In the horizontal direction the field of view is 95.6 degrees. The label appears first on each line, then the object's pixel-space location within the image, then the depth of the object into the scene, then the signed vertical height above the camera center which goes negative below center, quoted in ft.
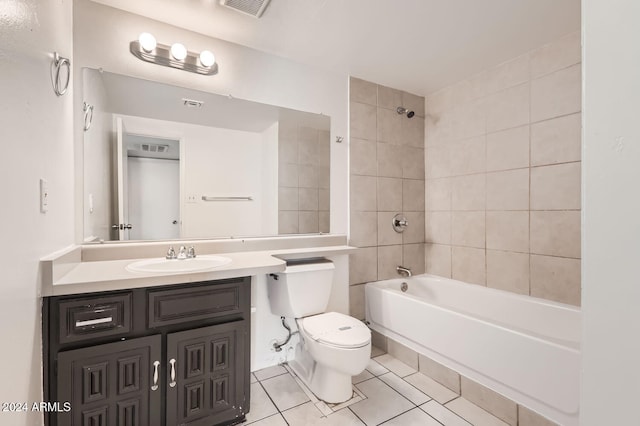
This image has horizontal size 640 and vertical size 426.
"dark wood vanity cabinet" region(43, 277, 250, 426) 3.86 -2.14
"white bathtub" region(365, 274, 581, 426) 4.66 -2.58
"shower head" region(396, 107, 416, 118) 8.89 +3.06
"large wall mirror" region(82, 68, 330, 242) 5.58 +1.03
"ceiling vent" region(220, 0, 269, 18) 5.27 +3.80
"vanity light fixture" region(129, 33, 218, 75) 5.63 +3.16
